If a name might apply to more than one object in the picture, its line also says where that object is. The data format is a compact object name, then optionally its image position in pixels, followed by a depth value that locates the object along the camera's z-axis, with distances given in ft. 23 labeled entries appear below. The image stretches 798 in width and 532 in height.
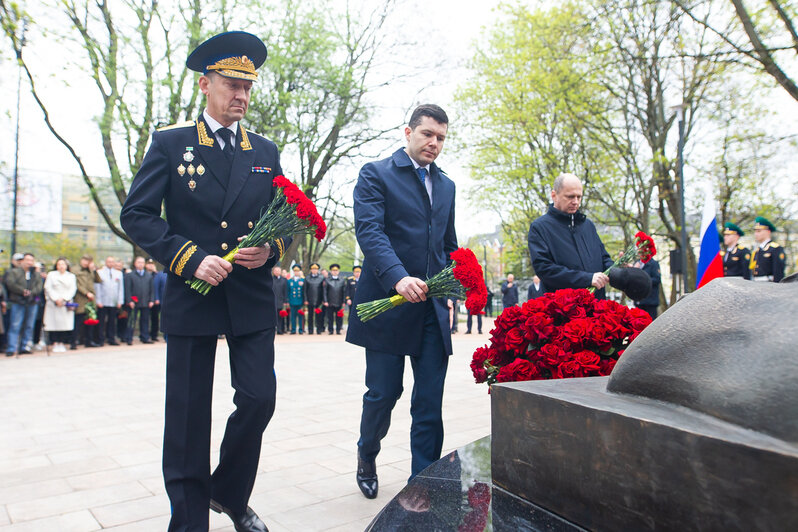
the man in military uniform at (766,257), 38.09
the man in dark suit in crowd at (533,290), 41.73
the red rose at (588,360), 8.78
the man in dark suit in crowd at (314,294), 59.67
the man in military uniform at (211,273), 8.85
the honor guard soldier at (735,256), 40.40
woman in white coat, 41.45
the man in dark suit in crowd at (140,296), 48.03
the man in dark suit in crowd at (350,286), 61.72
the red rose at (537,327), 9.53
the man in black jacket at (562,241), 14.06
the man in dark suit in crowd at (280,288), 56.03
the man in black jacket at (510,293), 67.00
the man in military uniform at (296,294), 59.62
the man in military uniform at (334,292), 60.03
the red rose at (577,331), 9.12
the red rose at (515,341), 9.64
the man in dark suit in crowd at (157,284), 49.92
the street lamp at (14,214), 63.46
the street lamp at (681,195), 45.60
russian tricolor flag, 31.14
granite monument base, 4.07
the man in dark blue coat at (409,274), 10.97
